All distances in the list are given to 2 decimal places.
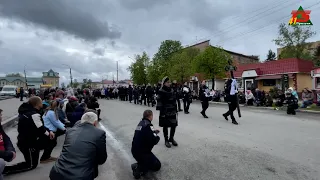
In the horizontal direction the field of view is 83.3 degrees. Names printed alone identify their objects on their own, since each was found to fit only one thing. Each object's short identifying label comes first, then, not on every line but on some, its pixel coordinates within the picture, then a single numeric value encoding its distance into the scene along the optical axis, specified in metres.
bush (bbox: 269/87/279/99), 14.10
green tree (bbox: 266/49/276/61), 61.52
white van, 29.72
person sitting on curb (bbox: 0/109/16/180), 2.96
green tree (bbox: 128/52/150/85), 39.62
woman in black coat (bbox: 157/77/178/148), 4.76
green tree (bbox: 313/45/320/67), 32.24
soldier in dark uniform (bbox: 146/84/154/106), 14.50
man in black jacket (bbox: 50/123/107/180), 2.15
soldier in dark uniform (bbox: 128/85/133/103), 18.99
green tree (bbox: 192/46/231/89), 23.52
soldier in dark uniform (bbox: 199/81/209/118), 8.87
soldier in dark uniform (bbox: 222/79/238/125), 7.38
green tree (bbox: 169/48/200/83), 26.64
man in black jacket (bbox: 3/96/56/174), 3.54
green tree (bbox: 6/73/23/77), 98.34
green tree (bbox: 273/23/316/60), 34.70
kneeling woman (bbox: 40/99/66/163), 4.20
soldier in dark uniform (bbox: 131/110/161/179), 3.36
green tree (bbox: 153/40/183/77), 44.70
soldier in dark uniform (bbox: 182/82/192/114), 10.28
